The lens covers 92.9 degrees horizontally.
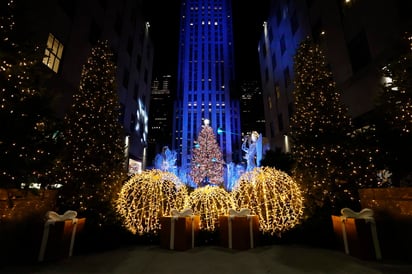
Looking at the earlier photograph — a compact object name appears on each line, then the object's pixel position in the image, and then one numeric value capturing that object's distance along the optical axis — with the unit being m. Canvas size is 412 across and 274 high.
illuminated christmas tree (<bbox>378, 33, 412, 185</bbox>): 4.73
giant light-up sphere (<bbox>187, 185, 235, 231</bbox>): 6.21
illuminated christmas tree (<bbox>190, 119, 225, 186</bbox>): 19.44
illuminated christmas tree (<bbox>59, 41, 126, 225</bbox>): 5.57
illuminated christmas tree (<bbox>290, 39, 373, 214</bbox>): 5.88
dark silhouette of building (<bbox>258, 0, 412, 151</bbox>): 8.61
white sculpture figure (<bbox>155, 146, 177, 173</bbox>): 19.37
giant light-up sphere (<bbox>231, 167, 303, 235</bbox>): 5.83
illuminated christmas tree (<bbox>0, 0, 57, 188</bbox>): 3.89
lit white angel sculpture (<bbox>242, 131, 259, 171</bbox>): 15.52
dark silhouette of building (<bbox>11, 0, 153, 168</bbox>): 9.32
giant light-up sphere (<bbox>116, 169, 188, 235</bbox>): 5.95
